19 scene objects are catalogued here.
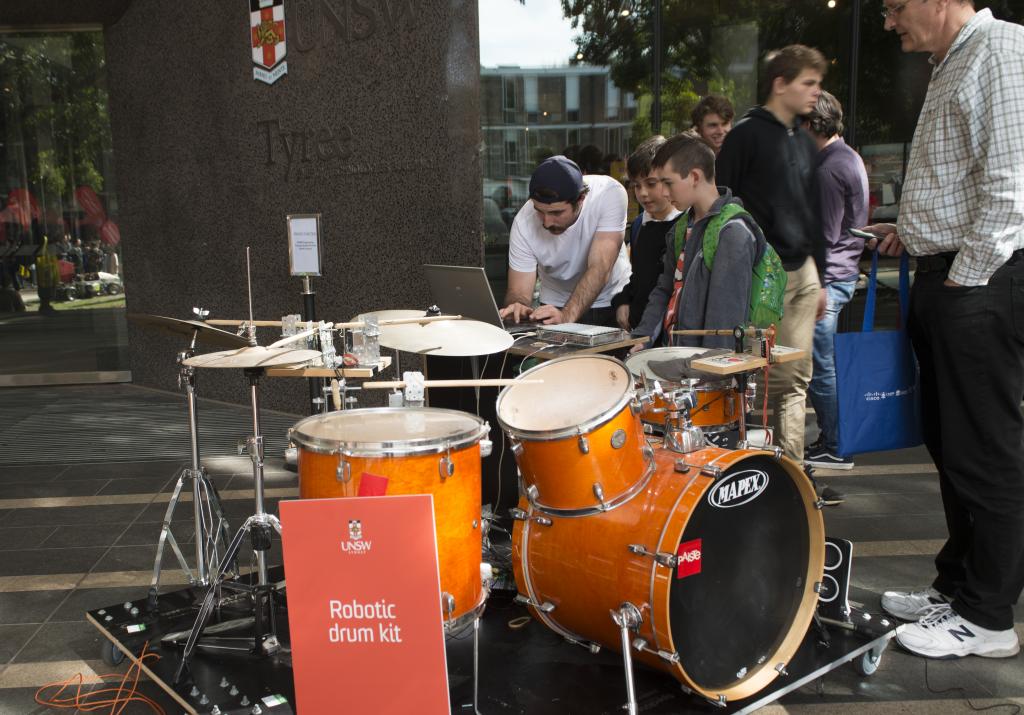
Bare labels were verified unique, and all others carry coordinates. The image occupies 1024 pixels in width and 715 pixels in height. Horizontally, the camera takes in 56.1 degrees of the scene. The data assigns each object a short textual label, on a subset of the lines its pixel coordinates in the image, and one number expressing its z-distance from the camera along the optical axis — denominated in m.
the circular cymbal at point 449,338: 3.11
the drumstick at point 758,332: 3.20
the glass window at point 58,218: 8.55
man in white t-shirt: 4.43
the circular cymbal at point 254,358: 2.82
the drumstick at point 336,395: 3.01
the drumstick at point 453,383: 2.89
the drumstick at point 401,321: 3.30
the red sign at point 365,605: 2.45
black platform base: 2.89
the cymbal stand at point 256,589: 3.09
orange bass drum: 2.67
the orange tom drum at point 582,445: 2.75
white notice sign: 4.95
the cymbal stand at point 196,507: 3.47
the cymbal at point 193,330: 3.04
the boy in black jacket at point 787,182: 4.30
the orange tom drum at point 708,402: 3.18
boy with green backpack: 3.59
